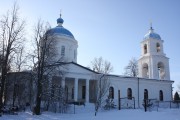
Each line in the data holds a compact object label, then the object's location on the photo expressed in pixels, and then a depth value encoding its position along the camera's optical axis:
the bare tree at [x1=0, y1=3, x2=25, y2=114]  14.43
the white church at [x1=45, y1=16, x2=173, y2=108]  22.05
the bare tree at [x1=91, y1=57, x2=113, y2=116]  20.12
